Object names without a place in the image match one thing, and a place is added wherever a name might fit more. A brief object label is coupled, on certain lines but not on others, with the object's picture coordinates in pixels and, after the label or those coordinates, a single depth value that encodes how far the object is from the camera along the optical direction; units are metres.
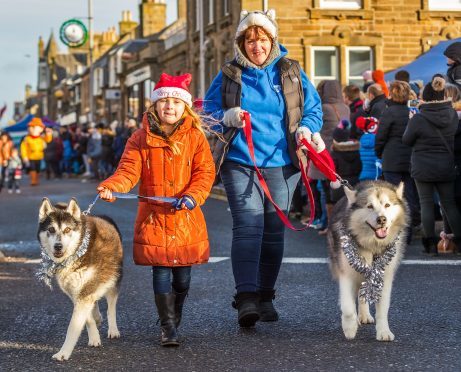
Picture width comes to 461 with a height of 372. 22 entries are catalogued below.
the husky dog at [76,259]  6.22
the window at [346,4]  30.01
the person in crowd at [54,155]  38.41
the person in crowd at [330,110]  13.83
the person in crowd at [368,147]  12.71
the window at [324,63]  29.98
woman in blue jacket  7.02
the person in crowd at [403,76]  14.92
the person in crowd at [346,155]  13.10
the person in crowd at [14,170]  26.88
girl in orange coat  6.36
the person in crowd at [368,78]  16.45
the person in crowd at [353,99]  13.77
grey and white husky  6.43
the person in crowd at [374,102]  13.27
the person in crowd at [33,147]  30.61
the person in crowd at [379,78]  15.43
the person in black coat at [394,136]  12.02
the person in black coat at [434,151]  11.01
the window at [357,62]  30.11
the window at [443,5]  30.36
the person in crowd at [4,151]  26.28
